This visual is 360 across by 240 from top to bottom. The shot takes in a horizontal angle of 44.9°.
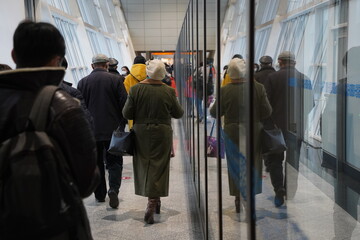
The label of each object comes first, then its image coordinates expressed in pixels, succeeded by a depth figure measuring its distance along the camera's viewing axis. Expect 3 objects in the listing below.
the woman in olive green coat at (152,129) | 4.11
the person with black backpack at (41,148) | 1.51
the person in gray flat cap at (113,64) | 6.17
